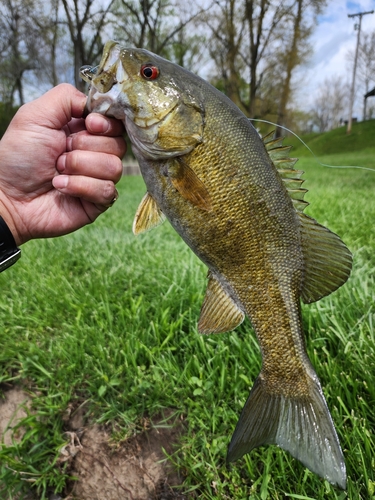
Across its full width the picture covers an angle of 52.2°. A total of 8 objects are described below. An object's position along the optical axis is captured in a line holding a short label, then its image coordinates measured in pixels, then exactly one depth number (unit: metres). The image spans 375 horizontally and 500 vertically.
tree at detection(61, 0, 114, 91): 18.28
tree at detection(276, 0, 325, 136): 20.67
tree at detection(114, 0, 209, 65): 19.81
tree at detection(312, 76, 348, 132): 62.91
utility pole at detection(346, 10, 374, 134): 31.23
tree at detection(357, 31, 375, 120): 35.86
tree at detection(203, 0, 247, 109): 21.09
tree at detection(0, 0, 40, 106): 21.25
